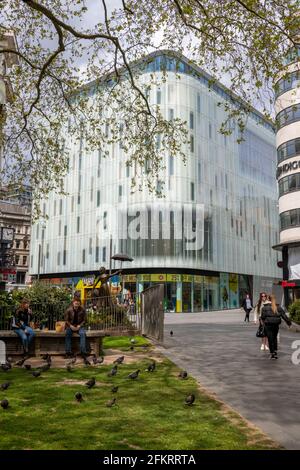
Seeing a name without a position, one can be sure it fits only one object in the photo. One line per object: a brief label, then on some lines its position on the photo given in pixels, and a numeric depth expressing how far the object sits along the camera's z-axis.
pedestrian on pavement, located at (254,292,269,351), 13.12
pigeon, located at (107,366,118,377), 8.55
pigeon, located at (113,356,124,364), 9.91
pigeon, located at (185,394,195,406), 6.29
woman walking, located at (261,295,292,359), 11.73
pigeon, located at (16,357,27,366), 10.03
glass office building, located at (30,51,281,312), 47.09
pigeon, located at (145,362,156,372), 9.26
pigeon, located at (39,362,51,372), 9.08
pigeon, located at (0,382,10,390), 7.37
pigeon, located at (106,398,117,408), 6.18
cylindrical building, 35.50
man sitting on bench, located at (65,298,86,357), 11.20
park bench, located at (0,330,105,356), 11.27
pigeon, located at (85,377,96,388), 7.41
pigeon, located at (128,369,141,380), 8.20
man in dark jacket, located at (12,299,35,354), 11.10
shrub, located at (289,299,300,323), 21.33
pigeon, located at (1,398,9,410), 6.05
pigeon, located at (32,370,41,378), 8.49
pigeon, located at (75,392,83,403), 6.46
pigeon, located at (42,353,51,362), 9.91
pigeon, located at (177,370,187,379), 8.47
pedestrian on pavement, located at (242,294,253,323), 26.52
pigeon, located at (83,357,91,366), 10.35
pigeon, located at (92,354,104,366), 10.23
